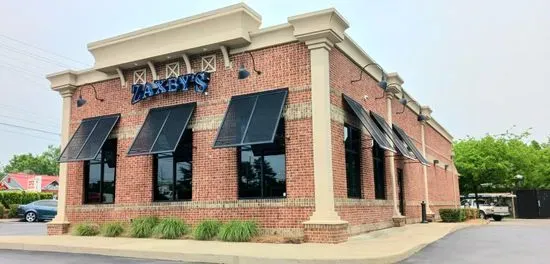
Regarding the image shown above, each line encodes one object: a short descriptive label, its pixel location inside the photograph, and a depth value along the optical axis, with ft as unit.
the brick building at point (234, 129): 42.98
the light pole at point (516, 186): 130.00
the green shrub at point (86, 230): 53.93
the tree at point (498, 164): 137.80
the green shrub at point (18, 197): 119.24
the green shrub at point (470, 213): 92.58
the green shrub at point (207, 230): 45.06
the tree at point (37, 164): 348.96
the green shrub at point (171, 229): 47.24
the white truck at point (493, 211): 115.85
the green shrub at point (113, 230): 51.66
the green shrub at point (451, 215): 81.92
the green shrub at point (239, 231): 42.63
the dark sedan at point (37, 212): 99.96
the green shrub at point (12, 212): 114.62
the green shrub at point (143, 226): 49.37
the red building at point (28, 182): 201.74
